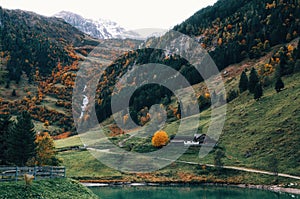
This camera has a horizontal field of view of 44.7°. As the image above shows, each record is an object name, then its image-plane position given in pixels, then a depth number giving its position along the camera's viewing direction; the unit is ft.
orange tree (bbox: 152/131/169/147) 377.50
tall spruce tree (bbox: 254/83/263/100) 387.96
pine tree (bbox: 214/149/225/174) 304.50
